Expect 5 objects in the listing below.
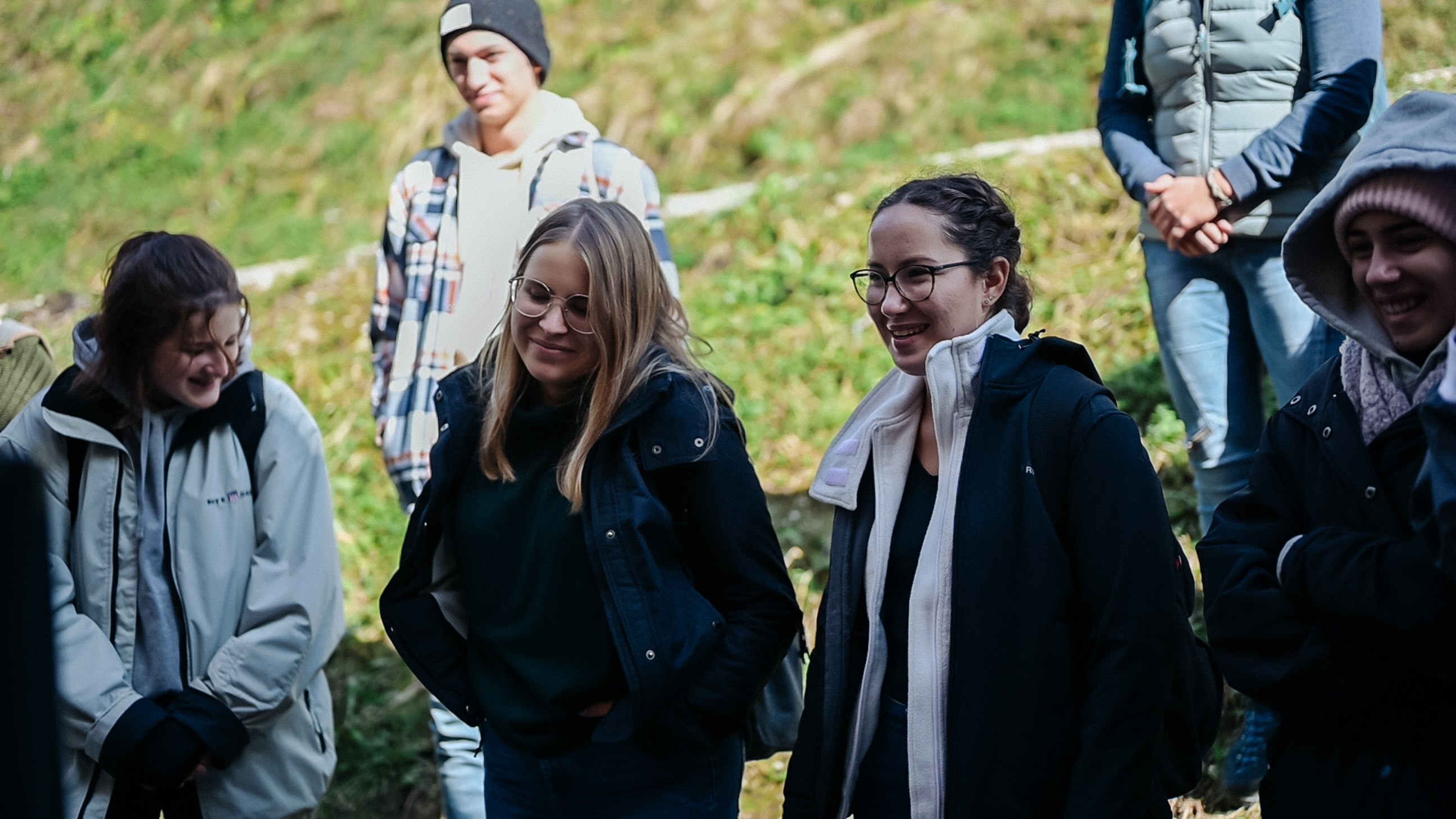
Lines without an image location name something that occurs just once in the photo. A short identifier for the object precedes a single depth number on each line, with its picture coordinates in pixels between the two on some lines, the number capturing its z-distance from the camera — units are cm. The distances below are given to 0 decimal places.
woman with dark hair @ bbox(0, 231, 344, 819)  316
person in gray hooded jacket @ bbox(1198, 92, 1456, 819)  205
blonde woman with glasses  285
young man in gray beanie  424
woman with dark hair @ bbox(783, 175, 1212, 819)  229
